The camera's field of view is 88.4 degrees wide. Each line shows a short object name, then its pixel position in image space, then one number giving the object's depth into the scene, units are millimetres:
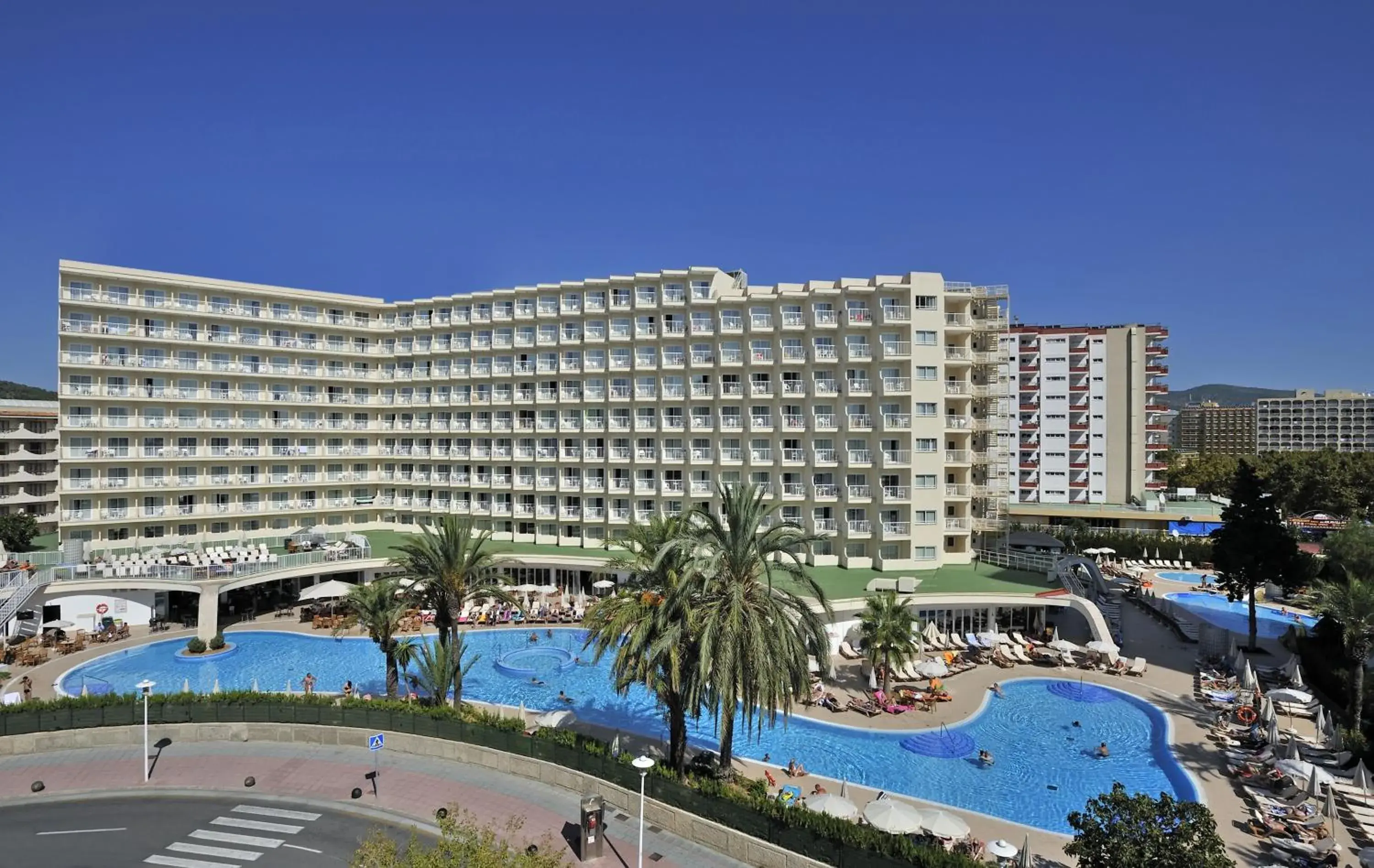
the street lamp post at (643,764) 18531
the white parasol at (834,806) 20531
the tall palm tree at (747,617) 20938
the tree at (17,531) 51188
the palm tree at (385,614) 29281
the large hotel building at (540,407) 49062
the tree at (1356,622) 29500
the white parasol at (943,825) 19750
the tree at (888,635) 32625
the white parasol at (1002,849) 19172
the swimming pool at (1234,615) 47938
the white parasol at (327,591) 44031
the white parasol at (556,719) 27500
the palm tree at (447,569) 29312
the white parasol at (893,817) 19641
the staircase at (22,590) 39781
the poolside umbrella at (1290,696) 30406
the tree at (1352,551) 41969
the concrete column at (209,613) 42219
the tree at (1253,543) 39312
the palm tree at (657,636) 21766
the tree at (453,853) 12195
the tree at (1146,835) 14422
